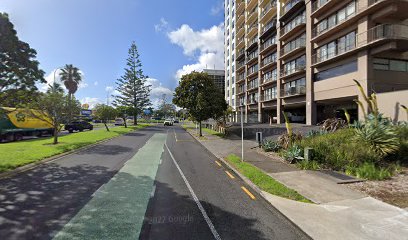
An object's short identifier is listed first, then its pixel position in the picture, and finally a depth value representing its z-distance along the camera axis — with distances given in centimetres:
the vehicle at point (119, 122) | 5673
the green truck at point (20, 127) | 2269
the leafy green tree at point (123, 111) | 4459
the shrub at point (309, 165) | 1047
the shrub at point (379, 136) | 1036
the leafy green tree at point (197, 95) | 2722
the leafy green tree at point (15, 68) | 977
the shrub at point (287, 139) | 1454
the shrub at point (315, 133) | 1484
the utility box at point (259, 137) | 1699
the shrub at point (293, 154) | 1169
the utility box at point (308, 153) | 1103
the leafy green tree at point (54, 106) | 1941
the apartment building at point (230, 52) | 6916
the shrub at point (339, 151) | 1021
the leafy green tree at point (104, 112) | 4016
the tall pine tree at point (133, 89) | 5697
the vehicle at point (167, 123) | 6070
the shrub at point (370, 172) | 870
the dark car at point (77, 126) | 3588
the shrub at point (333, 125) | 1627
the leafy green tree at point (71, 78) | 5981
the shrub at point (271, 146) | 1509
